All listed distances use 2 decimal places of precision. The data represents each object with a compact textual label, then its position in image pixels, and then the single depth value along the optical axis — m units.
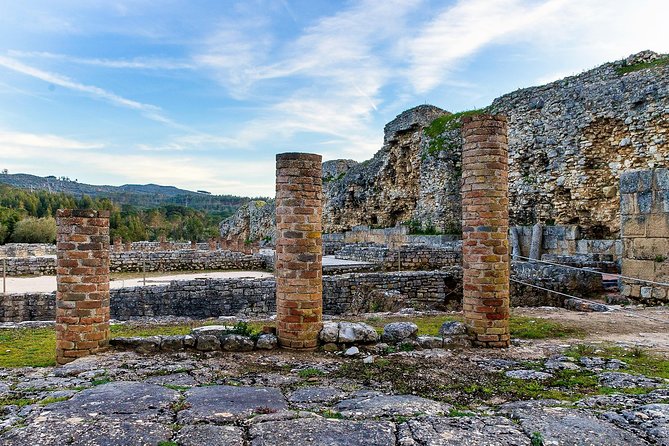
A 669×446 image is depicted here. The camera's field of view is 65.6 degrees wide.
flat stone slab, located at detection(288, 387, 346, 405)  4.57
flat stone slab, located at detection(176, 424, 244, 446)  3.53
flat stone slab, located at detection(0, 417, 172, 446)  3.49
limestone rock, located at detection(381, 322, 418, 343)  6.89
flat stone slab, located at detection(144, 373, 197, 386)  5.13
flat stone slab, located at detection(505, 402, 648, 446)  3.60
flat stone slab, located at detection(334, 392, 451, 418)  4.14
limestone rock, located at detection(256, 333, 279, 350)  6.81
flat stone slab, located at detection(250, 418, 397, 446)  3.56
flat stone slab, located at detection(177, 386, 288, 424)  4.03
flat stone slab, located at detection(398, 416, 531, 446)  3.58
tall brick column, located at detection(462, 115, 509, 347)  6.98
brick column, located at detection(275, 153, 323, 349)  6.82
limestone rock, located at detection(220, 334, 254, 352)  6.71
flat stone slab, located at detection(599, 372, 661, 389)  5.09
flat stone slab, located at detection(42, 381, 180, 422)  4.02
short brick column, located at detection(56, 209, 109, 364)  6.37
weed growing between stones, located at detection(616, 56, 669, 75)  18.65
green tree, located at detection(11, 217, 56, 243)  44.13
